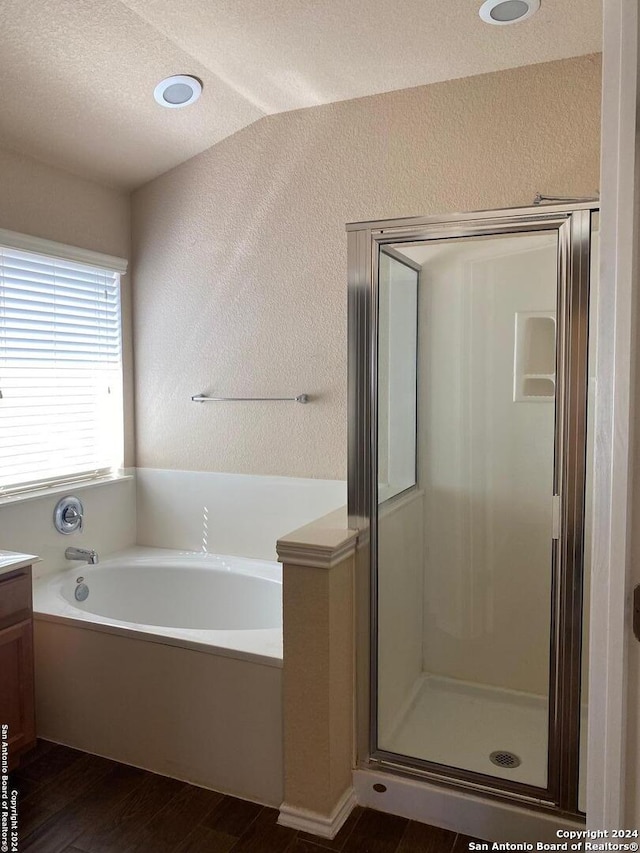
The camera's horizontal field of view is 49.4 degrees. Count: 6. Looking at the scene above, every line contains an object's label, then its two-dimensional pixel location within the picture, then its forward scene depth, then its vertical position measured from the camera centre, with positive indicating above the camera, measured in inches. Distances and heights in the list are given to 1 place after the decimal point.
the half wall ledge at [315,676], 80.9 -33.3
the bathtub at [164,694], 86.9 -40.0
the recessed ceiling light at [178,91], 108.6 +48.6
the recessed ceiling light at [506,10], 87.0 +48.9
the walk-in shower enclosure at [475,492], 77.4 -13.1
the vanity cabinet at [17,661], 90.9 -35.2
